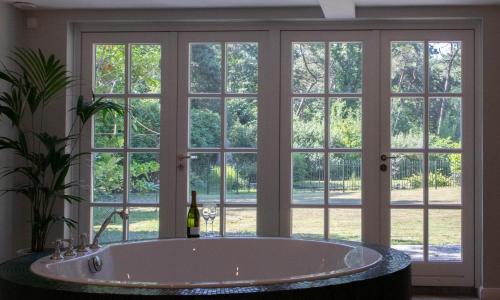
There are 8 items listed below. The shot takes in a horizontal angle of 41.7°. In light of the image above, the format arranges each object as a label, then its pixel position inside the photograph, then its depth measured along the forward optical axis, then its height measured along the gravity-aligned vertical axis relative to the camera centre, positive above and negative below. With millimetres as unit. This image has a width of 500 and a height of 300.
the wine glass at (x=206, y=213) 4452 -361
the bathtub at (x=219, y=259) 3654 -575
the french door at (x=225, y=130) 4879 +224
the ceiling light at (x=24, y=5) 4641 +1104
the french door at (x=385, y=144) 4781 +122
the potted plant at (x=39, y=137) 4441 +160
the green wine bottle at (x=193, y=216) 4336 -373
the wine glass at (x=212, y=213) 4480 -362
